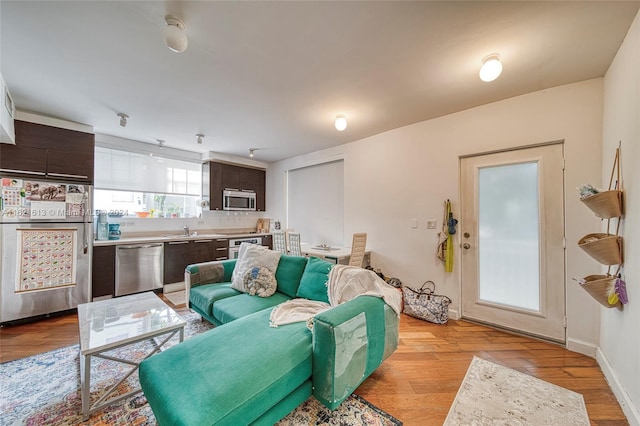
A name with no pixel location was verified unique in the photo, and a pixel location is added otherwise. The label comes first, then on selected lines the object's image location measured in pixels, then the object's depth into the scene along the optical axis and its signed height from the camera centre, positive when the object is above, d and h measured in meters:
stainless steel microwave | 5.14 +0.35
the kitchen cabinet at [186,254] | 4.10 -0.69
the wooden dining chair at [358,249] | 3.49 -0.49
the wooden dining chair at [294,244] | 3.94 -0.47
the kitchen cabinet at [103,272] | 3.44 -0.82
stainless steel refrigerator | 2.83 -0.39
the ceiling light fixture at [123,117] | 3.08 +1.27
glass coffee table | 1.54 -0.84
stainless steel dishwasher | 3.65 -0.82
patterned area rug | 1.52 -1.29
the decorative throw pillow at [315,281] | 2.29 -0.64
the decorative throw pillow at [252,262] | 2.74 -0.53
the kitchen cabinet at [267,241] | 5.52 -0.58
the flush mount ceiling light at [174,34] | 1.60 +1.22
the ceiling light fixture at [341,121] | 3.10 +1.22
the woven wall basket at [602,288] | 1.77 -0.53
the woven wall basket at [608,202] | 1.75 +0.11
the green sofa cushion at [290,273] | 2.56 -0.63
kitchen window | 3.97 +0.56
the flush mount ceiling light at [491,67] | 1.96 +1.23
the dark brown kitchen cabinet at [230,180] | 4.98 +0.79
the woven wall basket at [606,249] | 1.77 -0.24
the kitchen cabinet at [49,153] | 2.89 +0.79
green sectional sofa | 1.13 -0.84
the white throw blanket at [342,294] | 1.92 -0.65
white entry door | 2.50 -0.26
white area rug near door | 1.54 -1.30
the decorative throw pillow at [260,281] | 2.56 -0.71
